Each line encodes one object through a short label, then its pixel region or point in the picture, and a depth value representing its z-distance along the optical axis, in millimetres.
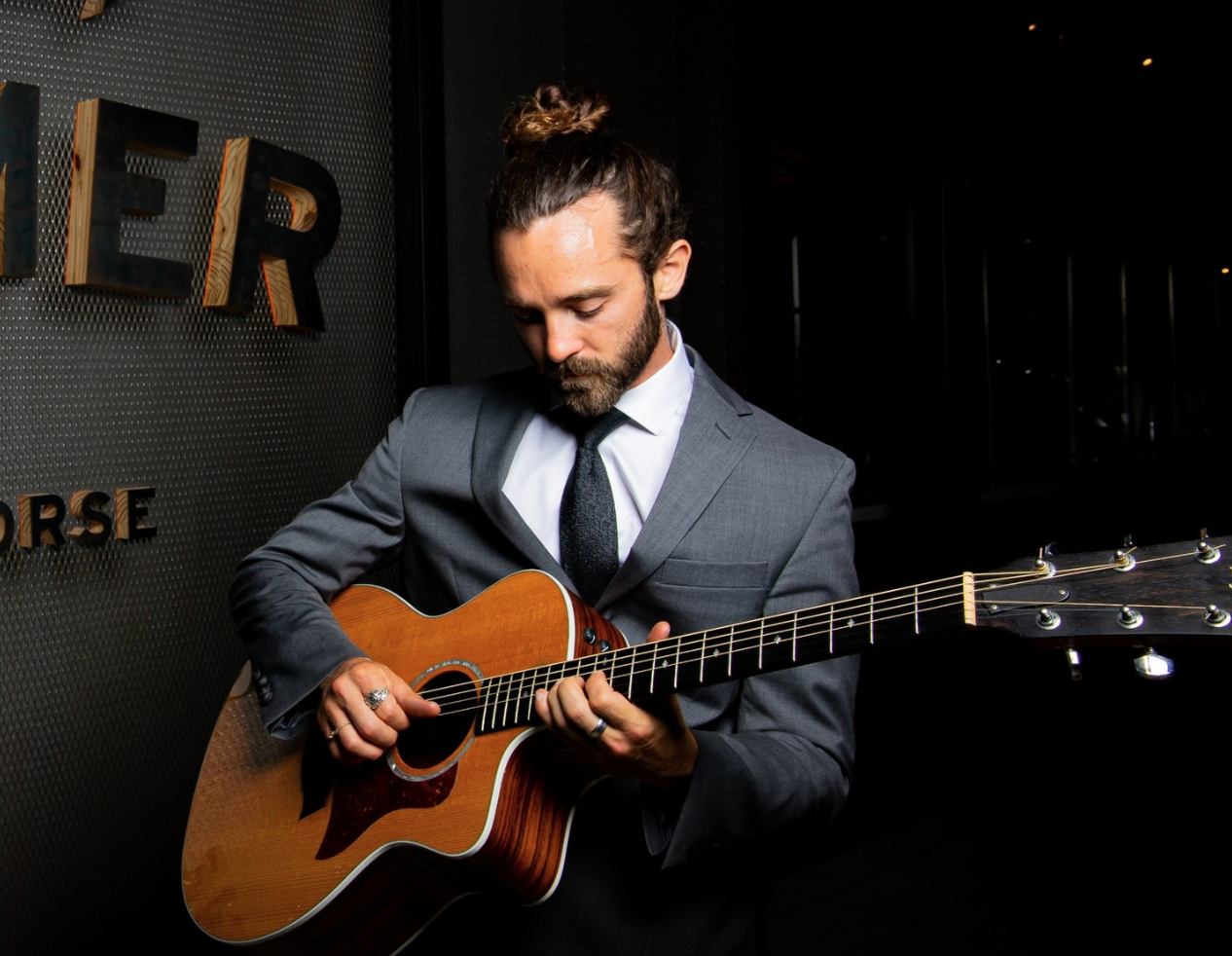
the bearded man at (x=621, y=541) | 1481
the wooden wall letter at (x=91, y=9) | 2240
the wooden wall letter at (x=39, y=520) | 2199
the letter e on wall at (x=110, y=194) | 2199
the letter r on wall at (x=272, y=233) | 2418
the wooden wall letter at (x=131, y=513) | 2332
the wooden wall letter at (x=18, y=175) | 2113
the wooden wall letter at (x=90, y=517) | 2268
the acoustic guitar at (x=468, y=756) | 1083
